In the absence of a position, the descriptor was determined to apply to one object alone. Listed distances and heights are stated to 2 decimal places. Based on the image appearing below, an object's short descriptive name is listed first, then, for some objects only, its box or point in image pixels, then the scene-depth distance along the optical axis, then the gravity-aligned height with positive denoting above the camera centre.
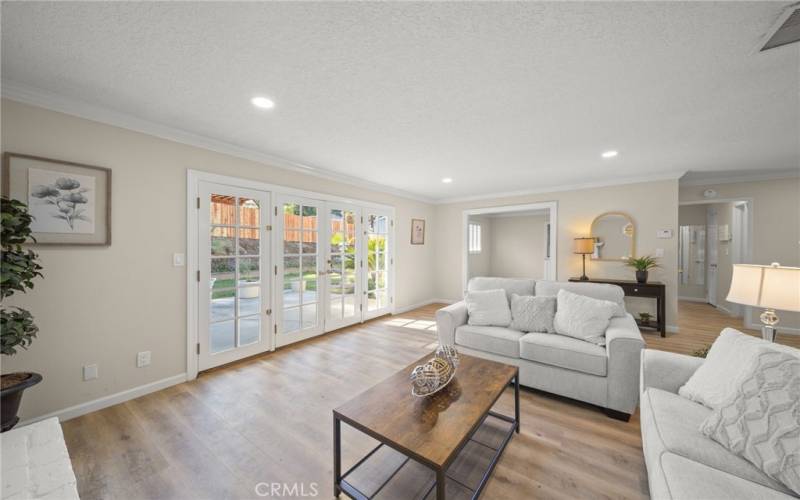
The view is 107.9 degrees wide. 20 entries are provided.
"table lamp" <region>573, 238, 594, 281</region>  4.52 +0.06
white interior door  5.97 -0.08
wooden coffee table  1.20 -0.81
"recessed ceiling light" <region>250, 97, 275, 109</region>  2.15 +1.10
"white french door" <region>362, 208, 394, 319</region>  4.83 -0.24
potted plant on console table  4.19 -0.22
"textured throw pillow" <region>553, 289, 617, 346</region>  2.42 -0.58
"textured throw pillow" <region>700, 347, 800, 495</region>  1.02 -0.65
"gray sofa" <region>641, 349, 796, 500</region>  0.99 -0.80
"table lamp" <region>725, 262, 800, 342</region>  1.54 -0.21
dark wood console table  4.03 -0.59
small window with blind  7.71 +0.31
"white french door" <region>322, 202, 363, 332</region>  4.18 -0.26
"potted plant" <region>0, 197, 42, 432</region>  1.64 -0.24
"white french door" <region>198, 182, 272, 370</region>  2.89 -0.28
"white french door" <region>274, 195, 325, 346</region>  3.55 -0.26
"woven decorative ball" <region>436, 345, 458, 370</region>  1.85 -0.69
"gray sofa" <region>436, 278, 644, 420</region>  2.10 -0.86
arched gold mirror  4.50 +0.22
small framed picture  5.86 +0.36
